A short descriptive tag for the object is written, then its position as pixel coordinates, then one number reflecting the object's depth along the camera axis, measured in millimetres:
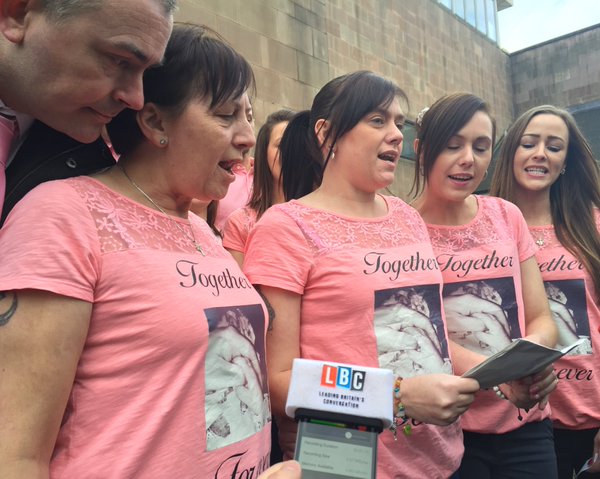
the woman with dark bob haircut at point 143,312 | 1023
